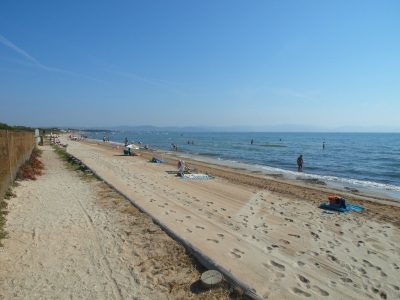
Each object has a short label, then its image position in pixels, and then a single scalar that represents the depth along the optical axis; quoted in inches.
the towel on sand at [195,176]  511.8
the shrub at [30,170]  412.8
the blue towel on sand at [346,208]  311.8
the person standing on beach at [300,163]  791.7
